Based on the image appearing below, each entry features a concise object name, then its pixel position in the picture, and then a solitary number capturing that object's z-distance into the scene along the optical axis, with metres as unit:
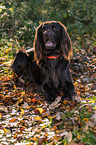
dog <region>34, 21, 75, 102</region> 4.08
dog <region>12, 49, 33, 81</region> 5.04
